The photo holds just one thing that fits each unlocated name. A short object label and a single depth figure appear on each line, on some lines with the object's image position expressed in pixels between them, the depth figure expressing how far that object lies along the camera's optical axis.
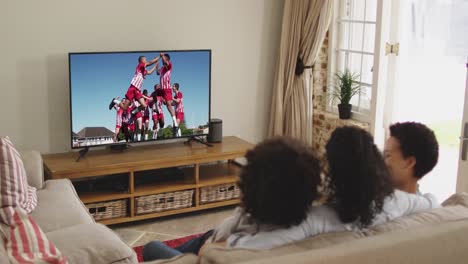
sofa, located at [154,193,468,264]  1.69
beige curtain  5.07
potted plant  4.89
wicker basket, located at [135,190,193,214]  4.41
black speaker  4.88
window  4.81
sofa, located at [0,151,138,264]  2.81
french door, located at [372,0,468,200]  4.08
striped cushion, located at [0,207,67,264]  2.23
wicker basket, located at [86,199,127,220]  4.25
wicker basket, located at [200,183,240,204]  4.66
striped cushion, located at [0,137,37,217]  3.25
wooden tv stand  4.20
